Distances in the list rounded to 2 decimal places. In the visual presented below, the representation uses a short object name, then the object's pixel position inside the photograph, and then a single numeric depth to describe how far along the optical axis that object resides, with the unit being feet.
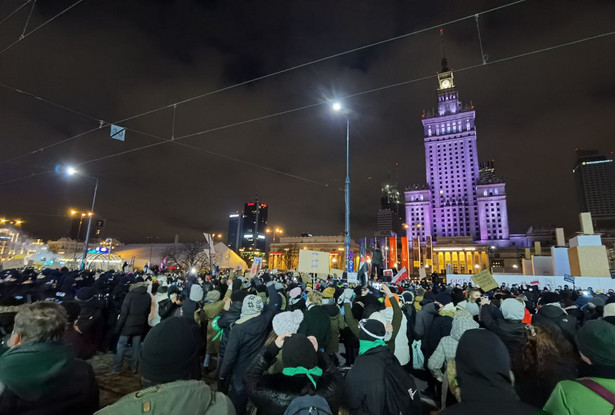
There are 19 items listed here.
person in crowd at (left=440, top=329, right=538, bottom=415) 6.38
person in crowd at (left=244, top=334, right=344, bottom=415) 8.07
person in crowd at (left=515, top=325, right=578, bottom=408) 10.32
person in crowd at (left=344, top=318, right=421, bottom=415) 8.71
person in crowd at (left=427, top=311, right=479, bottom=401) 13.56
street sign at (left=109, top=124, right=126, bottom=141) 36.21
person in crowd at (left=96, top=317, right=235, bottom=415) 4.96
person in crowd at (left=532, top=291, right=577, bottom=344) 16.22
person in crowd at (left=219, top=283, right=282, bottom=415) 14.20
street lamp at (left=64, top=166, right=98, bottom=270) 76.58
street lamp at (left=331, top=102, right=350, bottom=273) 51.57
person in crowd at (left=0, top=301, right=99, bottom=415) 6.05
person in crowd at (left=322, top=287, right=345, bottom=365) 19.73
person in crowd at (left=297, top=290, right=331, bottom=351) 15.40
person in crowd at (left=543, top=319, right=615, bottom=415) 6.19
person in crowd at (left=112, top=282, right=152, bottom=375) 22.00
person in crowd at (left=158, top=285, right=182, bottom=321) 21.76
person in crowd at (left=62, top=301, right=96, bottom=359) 15.40
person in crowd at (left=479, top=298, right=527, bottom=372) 12.97
